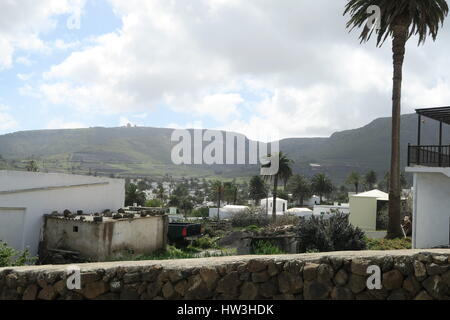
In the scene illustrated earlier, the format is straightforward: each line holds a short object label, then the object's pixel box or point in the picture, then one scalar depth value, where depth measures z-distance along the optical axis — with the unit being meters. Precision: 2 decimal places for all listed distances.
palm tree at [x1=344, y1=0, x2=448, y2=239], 18.82
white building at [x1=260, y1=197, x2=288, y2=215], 57.79
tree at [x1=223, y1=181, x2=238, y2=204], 79.90
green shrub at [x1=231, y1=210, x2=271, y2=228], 45.74
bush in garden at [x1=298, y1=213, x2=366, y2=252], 12.04
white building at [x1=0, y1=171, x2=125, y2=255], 17.35
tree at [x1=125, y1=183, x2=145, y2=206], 56.53
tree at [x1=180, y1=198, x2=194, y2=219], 79.62
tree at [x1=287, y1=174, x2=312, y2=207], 84.69
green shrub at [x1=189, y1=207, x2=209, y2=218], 64.67
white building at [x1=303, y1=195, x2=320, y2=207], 88.25
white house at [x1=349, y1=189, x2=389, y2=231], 31.89
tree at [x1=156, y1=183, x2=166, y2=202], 83.51
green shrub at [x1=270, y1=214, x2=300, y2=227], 29.73
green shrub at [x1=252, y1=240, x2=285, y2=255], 9.95
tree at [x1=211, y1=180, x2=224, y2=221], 57.94
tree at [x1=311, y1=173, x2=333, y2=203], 82.06
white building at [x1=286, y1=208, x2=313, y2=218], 51.31
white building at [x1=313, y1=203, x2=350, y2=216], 49.51
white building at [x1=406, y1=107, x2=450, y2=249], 15.50
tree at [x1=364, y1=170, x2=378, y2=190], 78.94
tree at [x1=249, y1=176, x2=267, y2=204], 73.19
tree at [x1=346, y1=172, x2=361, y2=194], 78.13
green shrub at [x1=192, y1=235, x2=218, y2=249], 23.65
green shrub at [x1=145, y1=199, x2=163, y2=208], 59.54
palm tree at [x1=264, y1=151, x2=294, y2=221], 50.75
